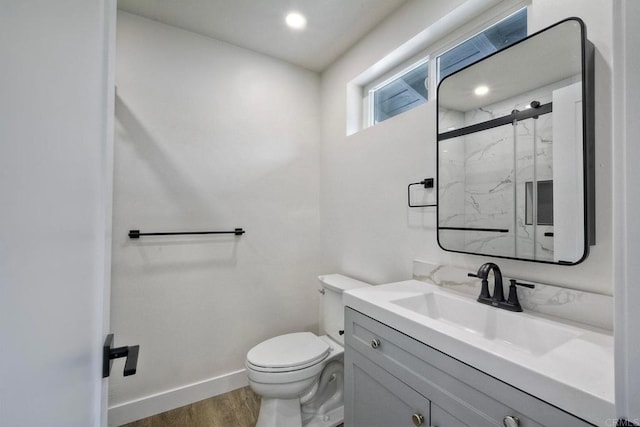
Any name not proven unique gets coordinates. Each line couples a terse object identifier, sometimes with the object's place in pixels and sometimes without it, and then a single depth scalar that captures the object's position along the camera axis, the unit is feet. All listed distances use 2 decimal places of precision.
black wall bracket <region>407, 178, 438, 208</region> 4.89
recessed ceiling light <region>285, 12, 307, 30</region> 5.64
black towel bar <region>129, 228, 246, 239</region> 5.58
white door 0.80
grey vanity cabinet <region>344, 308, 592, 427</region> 2.31
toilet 4.98
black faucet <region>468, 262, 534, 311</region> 3.56
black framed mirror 3.13
